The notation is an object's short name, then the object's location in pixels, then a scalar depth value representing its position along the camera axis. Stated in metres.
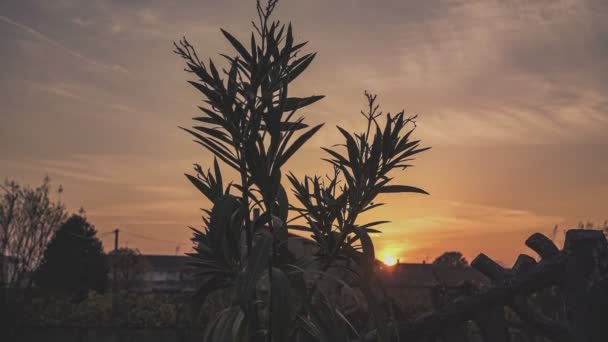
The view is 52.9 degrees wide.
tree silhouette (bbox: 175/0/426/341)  2.22
